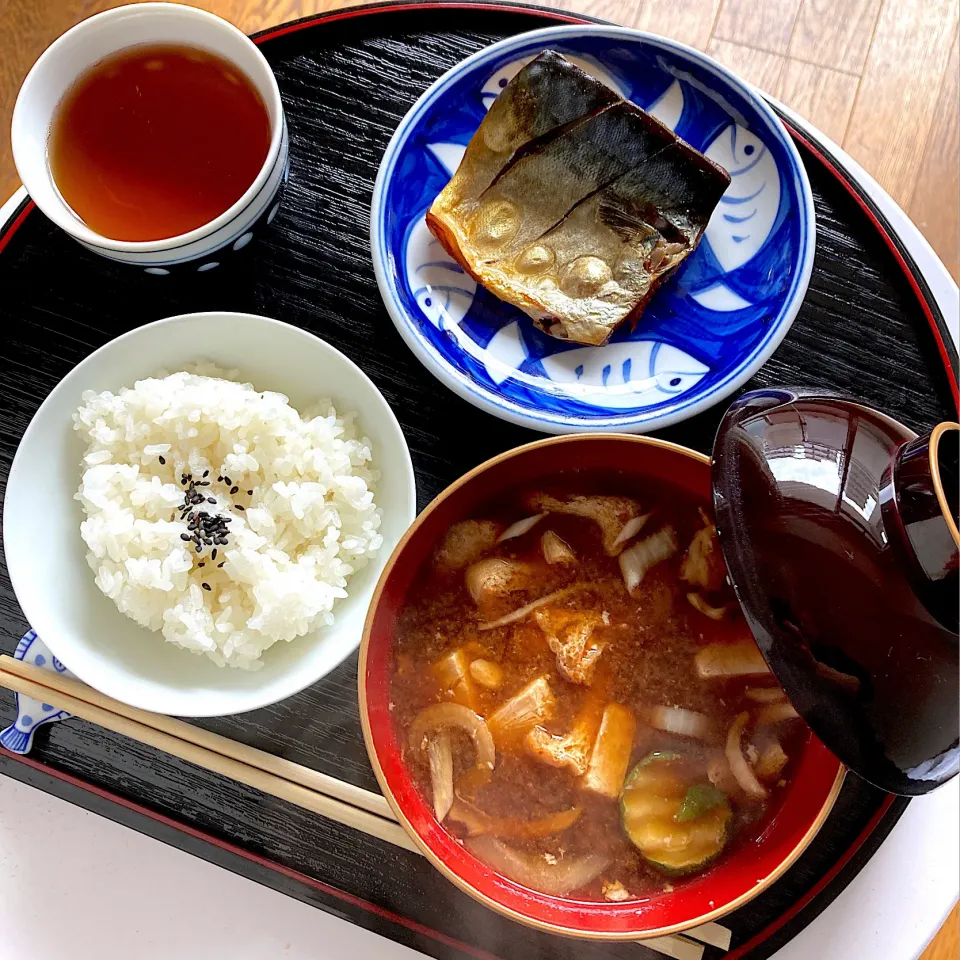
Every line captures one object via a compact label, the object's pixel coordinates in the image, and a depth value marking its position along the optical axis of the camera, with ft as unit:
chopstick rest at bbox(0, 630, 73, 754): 1.32
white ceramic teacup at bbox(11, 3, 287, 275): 1.25
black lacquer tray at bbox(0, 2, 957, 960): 1.31
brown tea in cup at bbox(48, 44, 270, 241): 1.31
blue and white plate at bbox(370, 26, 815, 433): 1.32
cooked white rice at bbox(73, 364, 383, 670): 1.23
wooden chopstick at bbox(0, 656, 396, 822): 1.28
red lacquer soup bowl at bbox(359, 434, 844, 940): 1.15
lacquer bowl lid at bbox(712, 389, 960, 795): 1.04
